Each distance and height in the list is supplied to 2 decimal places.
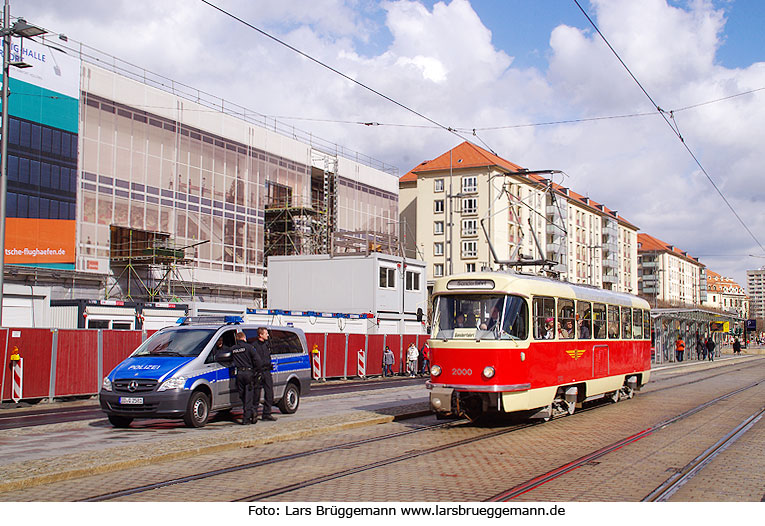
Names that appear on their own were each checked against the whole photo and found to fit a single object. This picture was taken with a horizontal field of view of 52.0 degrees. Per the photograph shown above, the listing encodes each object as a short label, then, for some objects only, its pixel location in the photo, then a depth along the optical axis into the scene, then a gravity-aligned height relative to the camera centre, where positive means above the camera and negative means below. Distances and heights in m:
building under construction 41.12 +6.84
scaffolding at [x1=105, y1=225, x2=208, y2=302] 45.91 +2.38
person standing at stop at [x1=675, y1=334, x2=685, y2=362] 49.66 -2.58
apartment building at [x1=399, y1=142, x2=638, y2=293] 79.62 +9.71
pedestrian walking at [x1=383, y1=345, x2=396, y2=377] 36.31 -2.55
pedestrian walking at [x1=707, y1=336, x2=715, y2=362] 53.19 -2.68
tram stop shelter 47.33 -1.35
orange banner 39.91 +3.24
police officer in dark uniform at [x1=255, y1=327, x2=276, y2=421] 14.39 -1.15
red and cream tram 13.61 -0.69
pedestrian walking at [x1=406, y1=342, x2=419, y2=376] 37.56 -2.50
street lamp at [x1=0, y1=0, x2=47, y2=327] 20.00 +6.37
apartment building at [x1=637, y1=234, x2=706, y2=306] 134.00 +6.76
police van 13.39 -1.28
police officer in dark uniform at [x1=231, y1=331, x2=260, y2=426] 14.23 -1.26
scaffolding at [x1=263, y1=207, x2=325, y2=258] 59.94 +5.83
